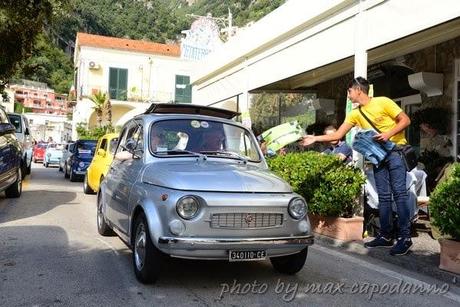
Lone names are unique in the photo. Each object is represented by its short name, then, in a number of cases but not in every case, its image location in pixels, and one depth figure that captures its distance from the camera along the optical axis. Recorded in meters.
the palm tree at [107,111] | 35.34
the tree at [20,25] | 13.93
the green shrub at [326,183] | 7.37
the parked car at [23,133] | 16.31
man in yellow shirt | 6.24
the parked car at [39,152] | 35.22
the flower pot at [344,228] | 7.30
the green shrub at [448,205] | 5.43
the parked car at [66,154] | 19.65
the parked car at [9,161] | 9.55
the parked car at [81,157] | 17.17
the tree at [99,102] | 35.06
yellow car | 11.74
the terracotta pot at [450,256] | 5.50
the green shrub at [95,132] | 31.69
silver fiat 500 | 4.62
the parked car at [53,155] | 29.58
